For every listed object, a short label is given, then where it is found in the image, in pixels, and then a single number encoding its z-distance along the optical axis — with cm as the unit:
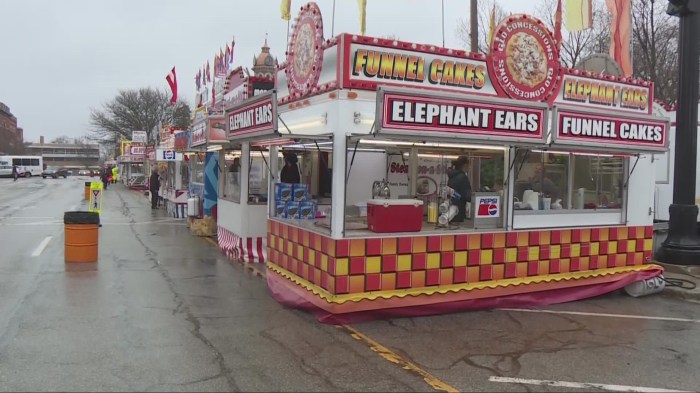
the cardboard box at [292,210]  776
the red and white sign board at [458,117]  555
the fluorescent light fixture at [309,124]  621
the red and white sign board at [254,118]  657
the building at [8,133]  10306
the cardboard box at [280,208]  799
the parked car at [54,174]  7269
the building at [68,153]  13125
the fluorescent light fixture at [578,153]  764
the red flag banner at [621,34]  913
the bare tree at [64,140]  15635
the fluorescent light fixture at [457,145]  692
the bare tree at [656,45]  2266
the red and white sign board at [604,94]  755
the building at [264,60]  3972
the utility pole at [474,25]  1583
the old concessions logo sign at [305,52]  629
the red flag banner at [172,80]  2046
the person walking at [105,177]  4413
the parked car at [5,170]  6392
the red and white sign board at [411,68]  594
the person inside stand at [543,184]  752
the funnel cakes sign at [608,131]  683
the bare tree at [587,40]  2389
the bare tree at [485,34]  2614
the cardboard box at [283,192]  806
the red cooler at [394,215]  625
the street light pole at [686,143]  945
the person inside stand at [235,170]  1114
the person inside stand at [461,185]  715
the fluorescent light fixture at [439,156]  877
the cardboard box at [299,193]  803
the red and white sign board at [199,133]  1165
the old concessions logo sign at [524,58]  678
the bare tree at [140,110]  5922
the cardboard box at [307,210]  768
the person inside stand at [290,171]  940
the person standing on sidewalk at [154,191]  2261
